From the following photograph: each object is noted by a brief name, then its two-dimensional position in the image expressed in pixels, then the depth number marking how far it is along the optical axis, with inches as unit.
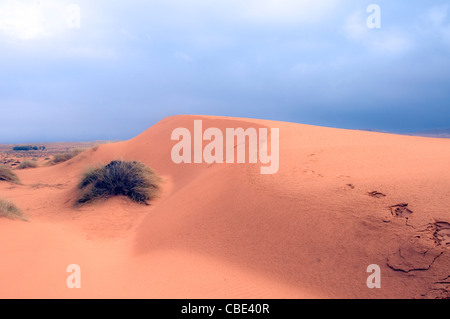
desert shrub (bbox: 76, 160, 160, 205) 378.3
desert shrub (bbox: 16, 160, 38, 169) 759.1
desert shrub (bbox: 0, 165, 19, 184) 529.4
